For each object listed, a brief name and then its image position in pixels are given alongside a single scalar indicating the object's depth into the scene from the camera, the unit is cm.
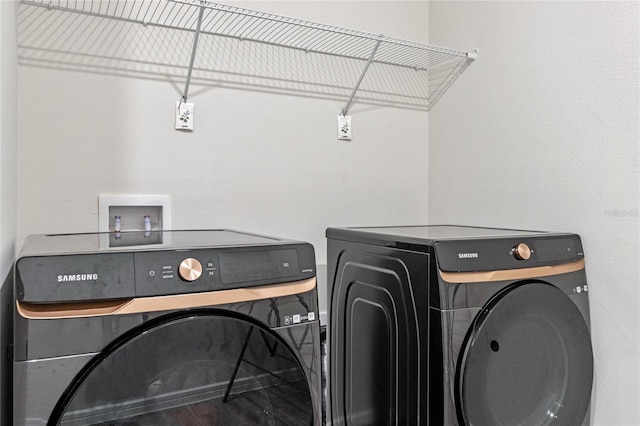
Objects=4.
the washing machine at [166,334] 86
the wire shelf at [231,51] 153
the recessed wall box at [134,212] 158
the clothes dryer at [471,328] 126
